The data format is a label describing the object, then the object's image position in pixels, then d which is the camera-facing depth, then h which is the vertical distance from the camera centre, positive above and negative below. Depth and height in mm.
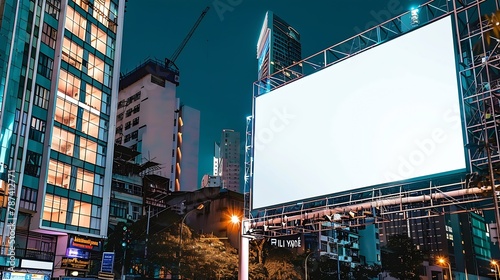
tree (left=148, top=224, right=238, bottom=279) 41188 +1418
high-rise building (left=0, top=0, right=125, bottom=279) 41438 +12145
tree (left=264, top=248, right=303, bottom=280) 47656 +927
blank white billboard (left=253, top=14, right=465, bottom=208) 21266 +6842
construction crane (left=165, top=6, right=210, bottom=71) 148875 +68476
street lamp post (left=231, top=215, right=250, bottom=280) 28647 +1140
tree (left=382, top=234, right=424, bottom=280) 68500 +2275
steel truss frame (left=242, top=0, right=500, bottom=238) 20750 +3989
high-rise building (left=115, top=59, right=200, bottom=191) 92438 +27439
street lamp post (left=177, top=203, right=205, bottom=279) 38456 +1802
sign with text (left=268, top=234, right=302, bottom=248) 71375 +4689
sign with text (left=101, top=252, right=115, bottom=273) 37125 +822
